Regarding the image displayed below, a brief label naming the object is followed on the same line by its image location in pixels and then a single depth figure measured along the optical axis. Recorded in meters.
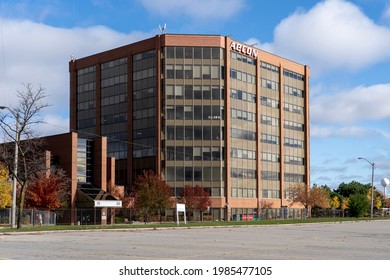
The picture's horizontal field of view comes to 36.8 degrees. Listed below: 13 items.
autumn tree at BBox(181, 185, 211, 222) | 88.31
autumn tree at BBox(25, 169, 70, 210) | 65.69
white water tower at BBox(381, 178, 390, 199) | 113.24
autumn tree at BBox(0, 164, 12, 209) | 63.53
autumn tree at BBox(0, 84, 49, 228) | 43.91
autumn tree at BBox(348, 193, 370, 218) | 85.67
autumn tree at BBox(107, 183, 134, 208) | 81.94
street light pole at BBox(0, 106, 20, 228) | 42.98
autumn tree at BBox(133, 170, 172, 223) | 78.31
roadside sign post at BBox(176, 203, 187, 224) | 54.98
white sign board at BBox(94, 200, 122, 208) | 69.75
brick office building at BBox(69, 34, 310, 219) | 96.88
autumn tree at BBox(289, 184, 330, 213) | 105.56
